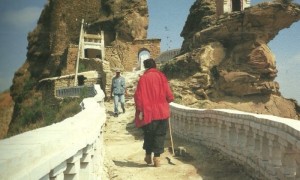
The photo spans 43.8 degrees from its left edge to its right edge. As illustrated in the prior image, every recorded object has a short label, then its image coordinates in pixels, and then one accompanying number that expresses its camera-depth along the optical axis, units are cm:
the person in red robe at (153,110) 772
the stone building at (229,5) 2533
